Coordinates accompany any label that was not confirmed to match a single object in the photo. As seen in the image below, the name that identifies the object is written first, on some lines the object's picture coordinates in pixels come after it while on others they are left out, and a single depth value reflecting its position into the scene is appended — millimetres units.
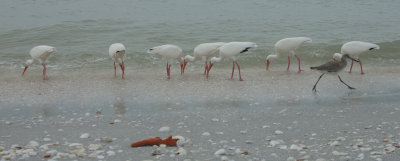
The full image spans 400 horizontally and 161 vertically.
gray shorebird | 16000
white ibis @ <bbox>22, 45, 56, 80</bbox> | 19891
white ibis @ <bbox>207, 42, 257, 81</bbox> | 18859
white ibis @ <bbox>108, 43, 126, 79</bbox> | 19469
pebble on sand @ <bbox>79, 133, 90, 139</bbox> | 10648
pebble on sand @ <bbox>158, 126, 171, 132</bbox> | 11164
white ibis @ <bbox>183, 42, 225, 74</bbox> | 20062
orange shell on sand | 9859
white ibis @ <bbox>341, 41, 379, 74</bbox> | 19703
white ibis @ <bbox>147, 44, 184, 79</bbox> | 19766
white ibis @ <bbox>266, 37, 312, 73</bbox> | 20547
